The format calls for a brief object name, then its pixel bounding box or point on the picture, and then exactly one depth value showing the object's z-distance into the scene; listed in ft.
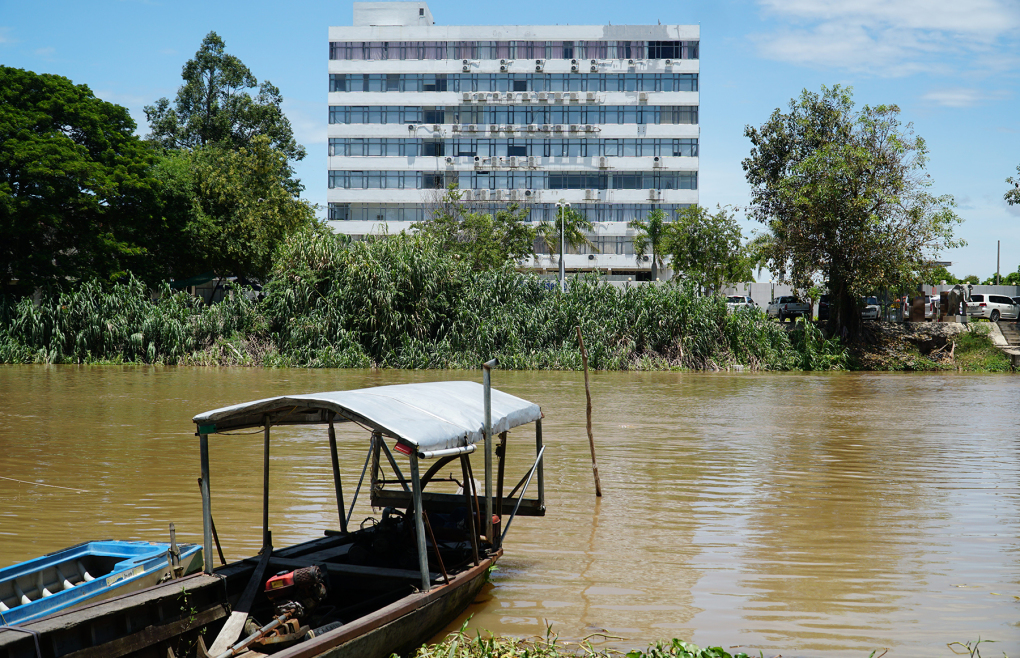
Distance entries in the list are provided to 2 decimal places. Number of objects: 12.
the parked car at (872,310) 135.64
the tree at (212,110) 186.39
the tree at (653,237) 186.09
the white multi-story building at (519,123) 204.03
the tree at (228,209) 125.29
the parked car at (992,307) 139.64
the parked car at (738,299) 173.13
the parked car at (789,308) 157.19
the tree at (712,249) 163.32
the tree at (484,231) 154.26
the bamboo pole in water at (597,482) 35.06
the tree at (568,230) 186.91
